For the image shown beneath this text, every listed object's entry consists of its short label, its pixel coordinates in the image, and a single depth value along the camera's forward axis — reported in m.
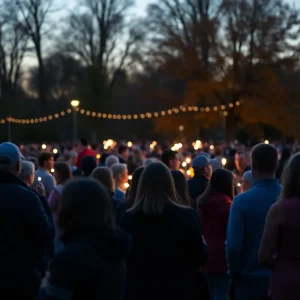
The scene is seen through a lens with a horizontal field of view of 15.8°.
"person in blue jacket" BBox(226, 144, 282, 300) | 8.03
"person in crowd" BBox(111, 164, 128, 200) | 12.41
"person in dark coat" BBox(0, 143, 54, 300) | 6.87
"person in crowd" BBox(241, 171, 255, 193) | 10.61
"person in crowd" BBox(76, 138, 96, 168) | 22.36
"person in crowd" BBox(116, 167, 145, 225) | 8.20
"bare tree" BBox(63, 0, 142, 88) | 70.59
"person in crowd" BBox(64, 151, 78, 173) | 20.11
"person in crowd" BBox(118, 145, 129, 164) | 24.29
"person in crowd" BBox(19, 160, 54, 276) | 9.90
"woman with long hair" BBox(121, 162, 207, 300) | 7.06
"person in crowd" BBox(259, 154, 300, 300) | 6.60
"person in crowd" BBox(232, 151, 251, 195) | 16.62
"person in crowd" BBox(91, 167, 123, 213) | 10.72
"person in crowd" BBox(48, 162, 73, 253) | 12.36
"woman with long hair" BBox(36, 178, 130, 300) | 4.94
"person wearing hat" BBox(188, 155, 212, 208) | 11.93
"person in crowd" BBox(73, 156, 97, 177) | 15.75
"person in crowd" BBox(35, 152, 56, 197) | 14.38
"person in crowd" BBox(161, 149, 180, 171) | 14.83
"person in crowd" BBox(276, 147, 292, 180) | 19.33
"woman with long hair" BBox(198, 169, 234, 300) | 10.01
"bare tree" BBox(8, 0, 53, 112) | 68.02
